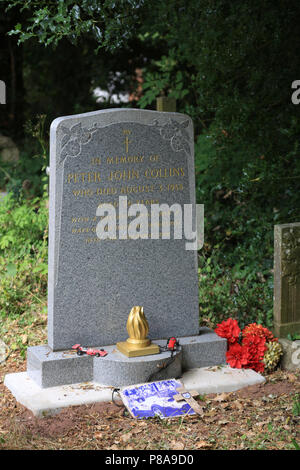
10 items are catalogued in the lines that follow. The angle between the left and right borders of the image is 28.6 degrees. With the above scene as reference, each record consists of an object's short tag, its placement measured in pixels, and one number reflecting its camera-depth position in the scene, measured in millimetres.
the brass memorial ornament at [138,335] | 4469
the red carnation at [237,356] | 4805
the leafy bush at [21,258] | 5893
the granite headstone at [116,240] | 4461
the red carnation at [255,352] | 4836
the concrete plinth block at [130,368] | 4352
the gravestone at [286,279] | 5129
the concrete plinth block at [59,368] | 4336
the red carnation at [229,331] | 4992
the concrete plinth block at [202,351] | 4766
